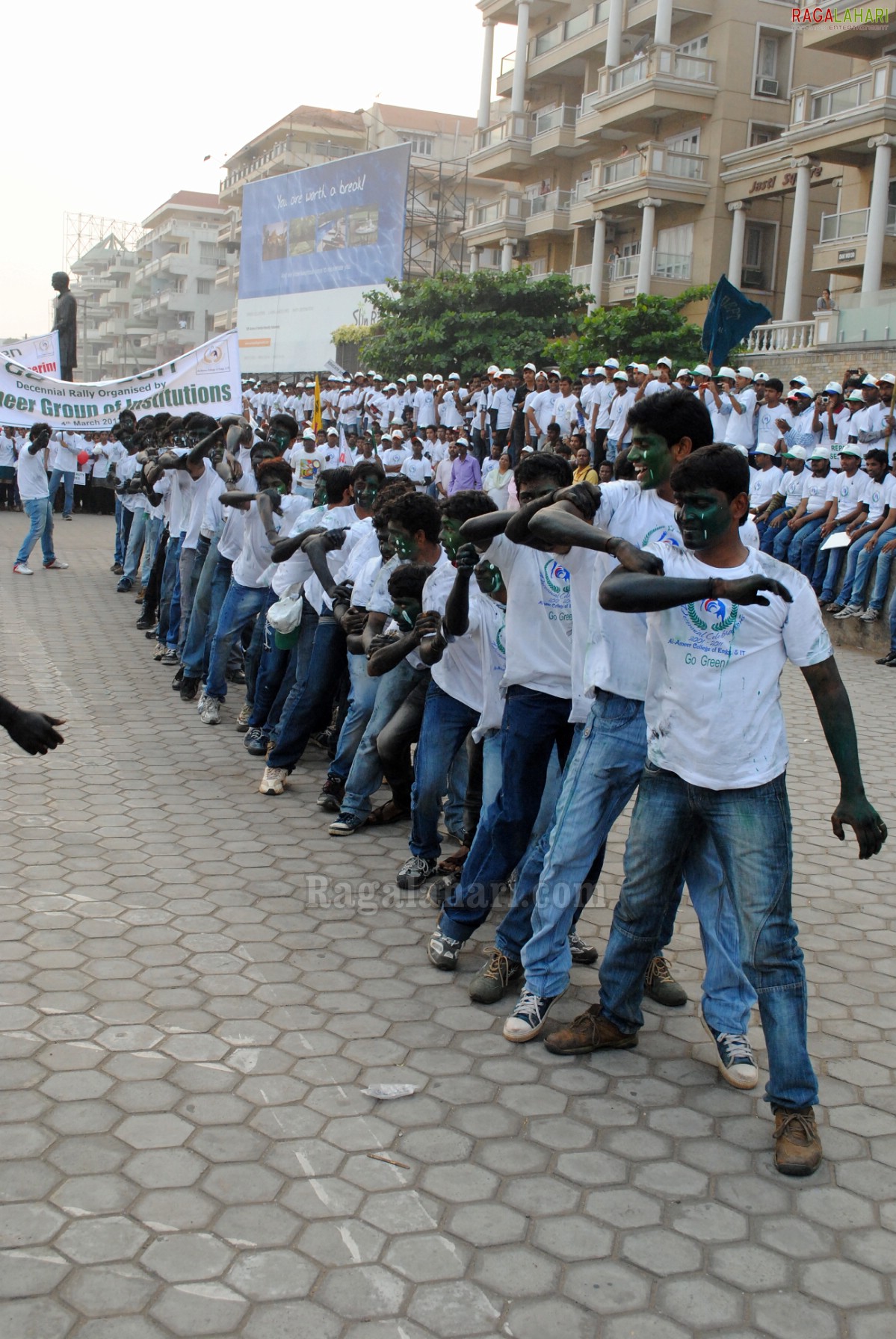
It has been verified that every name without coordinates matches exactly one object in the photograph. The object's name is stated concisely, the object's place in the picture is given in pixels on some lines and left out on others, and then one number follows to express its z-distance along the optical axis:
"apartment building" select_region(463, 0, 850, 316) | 29.84
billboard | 36.50
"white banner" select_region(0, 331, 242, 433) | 10.98
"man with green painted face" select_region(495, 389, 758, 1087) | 3.55
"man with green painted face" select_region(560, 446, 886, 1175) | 3.11
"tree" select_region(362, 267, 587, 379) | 27.34
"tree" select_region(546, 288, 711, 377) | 21.69
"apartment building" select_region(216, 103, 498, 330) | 46.66
